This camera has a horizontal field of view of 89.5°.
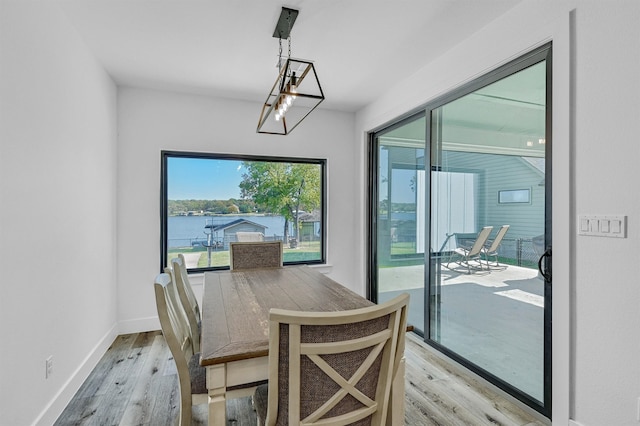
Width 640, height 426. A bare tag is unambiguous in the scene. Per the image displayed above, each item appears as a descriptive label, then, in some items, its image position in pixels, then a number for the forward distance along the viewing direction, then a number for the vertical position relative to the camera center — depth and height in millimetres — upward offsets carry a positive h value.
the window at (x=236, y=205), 3689 +81
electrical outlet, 1893 -926
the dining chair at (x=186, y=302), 1992 -577
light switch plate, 1583 -66
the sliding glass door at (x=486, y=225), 2057 -99
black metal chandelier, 1837 +825
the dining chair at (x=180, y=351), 1368 -638
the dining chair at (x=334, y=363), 1006 -507
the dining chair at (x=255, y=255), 3010 -406
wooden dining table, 1231 -522
